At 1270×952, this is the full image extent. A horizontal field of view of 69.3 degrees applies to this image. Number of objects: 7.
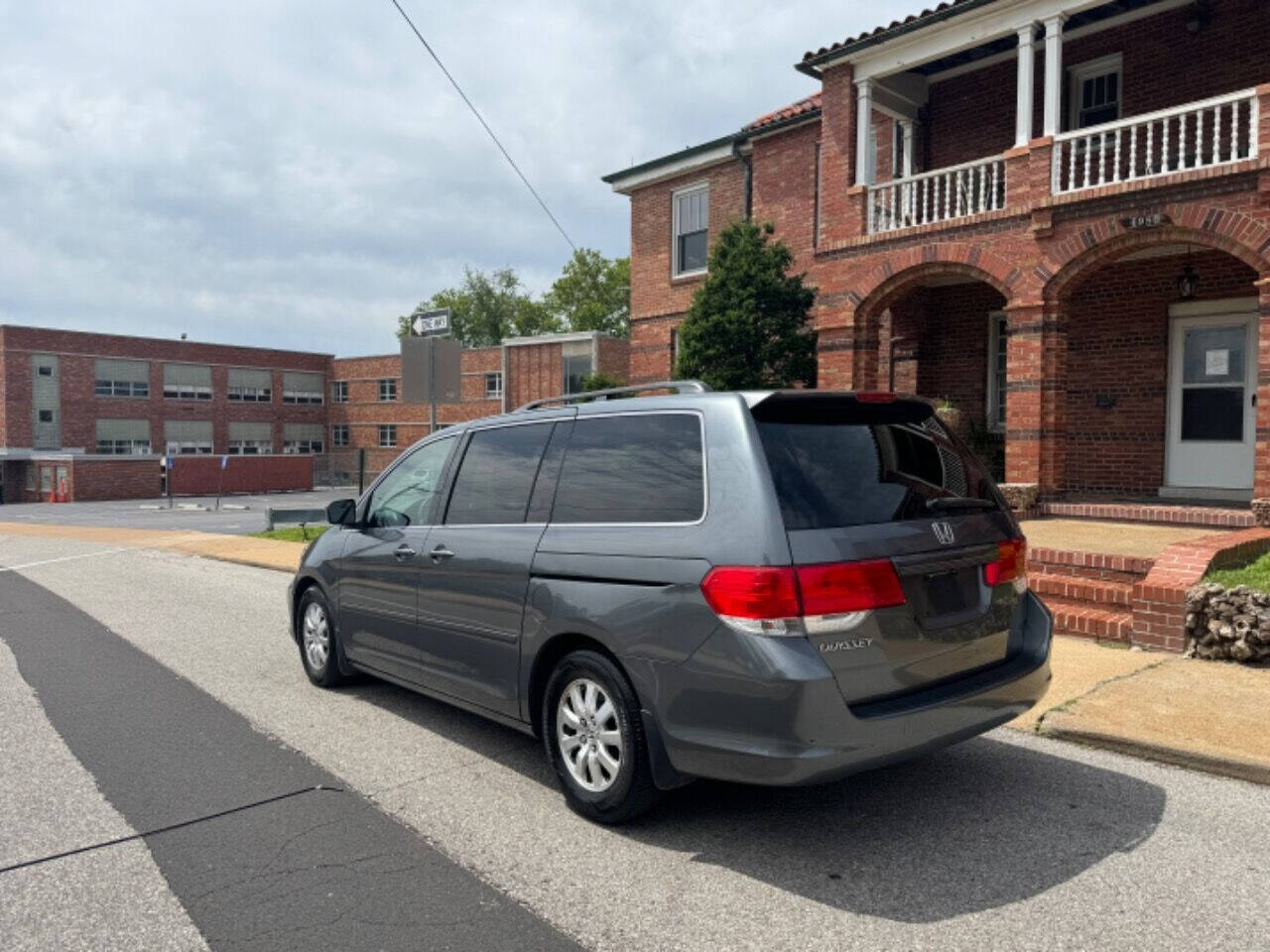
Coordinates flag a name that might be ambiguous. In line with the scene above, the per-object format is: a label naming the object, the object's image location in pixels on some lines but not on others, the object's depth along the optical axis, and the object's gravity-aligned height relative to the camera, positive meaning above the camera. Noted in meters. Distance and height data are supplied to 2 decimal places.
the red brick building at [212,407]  49.78 +2.15
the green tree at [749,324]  14.84 +1.95
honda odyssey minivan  3.38 -0.62
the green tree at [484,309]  72.38 +10.47
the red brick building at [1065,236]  10.77 +2.59
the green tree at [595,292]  61.34 +10.23
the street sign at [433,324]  13.41 +1.73
